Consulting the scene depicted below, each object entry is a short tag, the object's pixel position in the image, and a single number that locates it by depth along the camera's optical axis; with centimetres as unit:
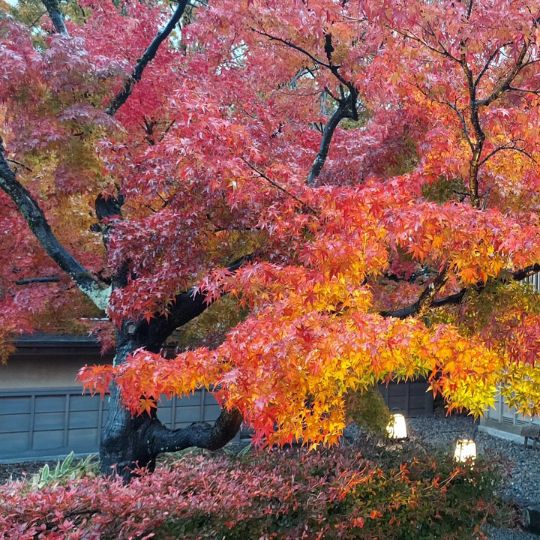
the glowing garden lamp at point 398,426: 969
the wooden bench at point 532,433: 1167
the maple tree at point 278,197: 391
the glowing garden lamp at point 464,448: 732
